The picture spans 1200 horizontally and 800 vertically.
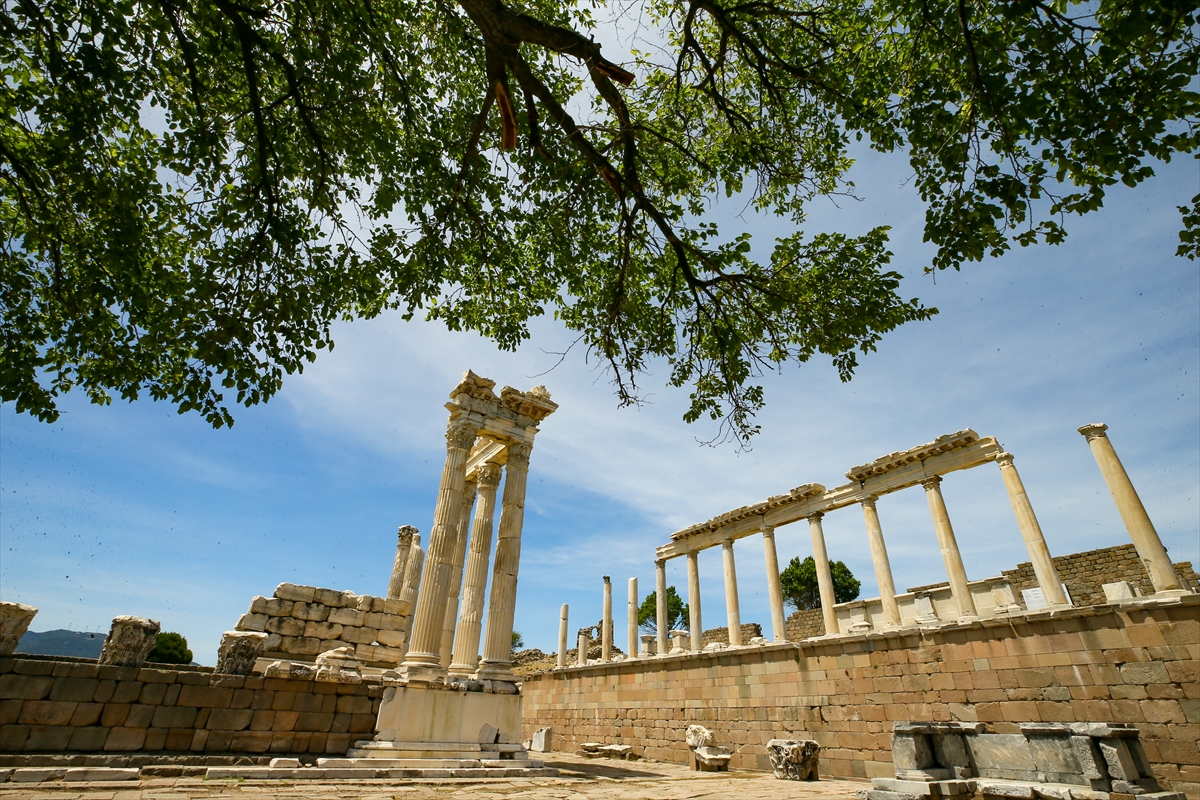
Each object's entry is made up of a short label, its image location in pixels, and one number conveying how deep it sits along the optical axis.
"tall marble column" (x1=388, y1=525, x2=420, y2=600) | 16.72
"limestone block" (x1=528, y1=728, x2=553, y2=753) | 20.77
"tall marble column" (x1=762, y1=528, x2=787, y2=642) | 17.86
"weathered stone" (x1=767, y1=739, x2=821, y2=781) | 13.16
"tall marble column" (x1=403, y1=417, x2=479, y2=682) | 11.34
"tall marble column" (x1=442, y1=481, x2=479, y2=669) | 14.32
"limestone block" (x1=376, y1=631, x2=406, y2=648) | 14.47
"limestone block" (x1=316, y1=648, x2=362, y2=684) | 9.74
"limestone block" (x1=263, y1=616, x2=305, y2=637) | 12.60
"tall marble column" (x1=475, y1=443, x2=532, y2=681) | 12.34
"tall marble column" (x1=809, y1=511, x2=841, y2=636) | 17.23
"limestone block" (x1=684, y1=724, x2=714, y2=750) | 16.12
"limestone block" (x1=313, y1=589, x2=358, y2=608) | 13.47
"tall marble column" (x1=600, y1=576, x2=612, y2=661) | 23.54
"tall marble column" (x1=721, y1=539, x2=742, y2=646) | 19.17
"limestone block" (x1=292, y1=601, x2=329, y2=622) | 13.02
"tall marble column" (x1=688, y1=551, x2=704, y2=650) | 20.70
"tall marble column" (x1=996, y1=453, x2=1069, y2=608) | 12.90
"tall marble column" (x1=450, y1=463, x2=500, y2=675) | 12.34
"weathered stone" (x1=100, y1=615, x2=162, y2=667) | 8.06
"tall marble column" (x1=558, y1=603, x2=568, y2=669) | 24.83
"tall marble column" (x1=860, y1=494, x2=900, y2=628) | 15.72
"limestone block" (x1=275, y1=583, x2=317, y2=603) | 12.93
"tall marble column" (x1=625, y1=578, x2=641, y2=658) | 22.55
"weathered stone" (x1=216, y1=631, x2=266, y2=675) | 8.97
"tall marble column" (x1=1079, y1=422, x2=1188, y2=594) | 10.85
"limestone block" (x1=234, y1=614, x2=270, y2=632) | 12.28
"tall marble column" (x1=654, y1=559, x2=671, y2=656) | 22.14
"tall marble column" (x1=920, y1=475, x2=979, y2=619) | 14.34
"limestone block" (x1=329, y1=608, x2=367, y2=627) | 13.58
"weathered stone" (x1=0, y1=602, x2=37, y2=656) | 7.49
